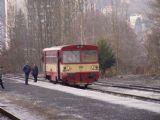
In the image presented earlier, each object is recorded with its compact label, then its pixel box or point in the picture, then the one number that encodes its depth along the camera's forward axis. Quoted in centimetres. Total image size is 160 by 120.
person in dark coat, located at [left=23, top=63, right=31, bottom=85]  3823
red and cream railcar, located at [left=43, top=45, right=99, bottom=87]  3453
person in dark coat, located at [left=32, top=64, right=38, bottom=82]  4289
